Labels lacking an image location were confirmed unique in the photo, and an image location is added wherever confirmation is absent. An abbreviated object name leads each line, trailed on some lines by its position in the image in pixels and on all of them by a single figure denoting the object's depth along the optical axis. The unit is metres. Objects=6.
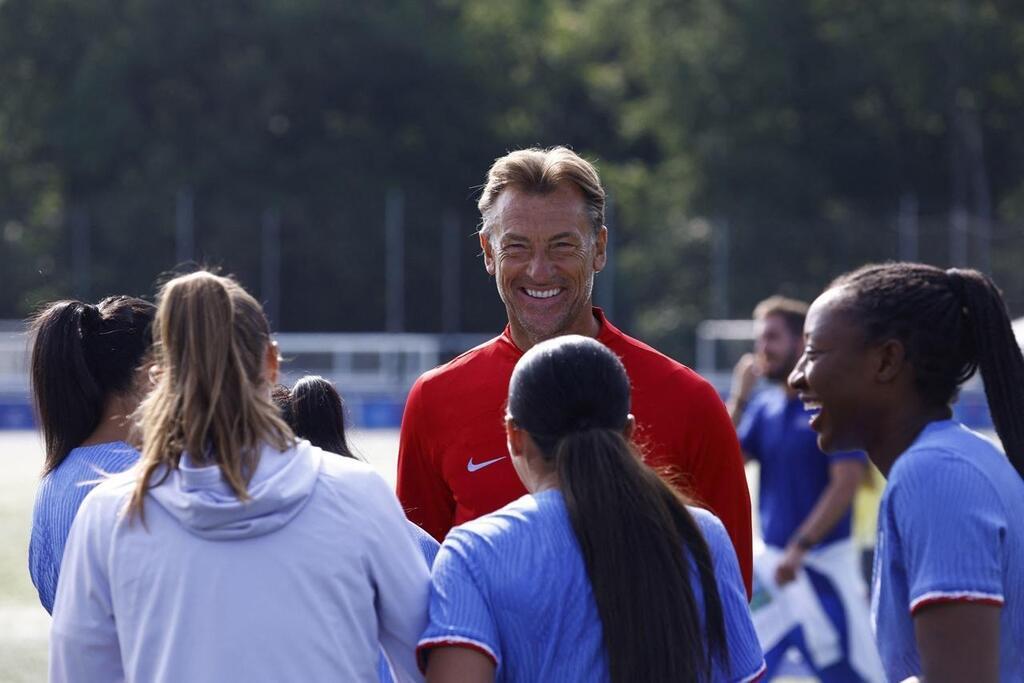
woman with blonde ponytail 5.66
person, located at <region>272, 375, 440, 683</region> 7.59
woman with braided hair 5.47
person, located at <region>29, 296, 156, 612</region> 7.18
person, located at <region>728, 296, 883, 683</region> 14.39
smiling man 7.36
